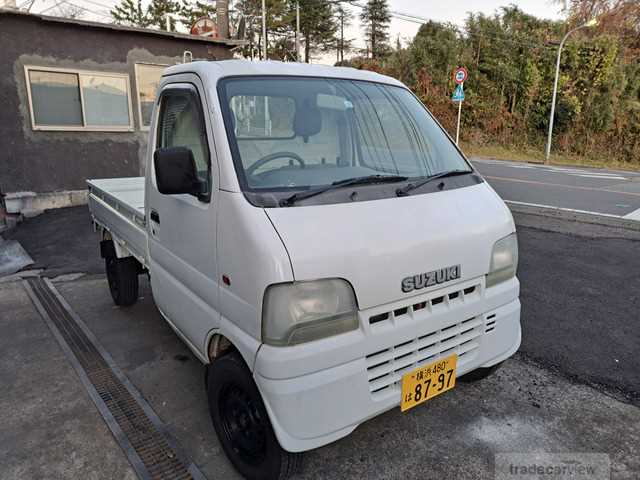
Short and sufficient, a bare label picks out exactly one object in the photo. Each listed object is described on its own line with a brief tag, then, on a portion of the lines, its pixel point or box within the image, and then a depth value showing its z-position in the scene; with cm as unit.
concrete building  779
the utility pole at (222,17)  1036
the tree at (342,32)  4078
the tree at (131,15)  2958
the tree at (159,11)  3042
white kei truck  180
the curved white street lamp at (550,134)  1909
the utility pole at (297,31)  2598
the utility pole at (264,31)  2334
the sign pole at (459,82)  1805
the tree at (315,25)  3355
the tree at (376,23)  3988
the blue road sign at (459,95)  1800
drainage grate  234
